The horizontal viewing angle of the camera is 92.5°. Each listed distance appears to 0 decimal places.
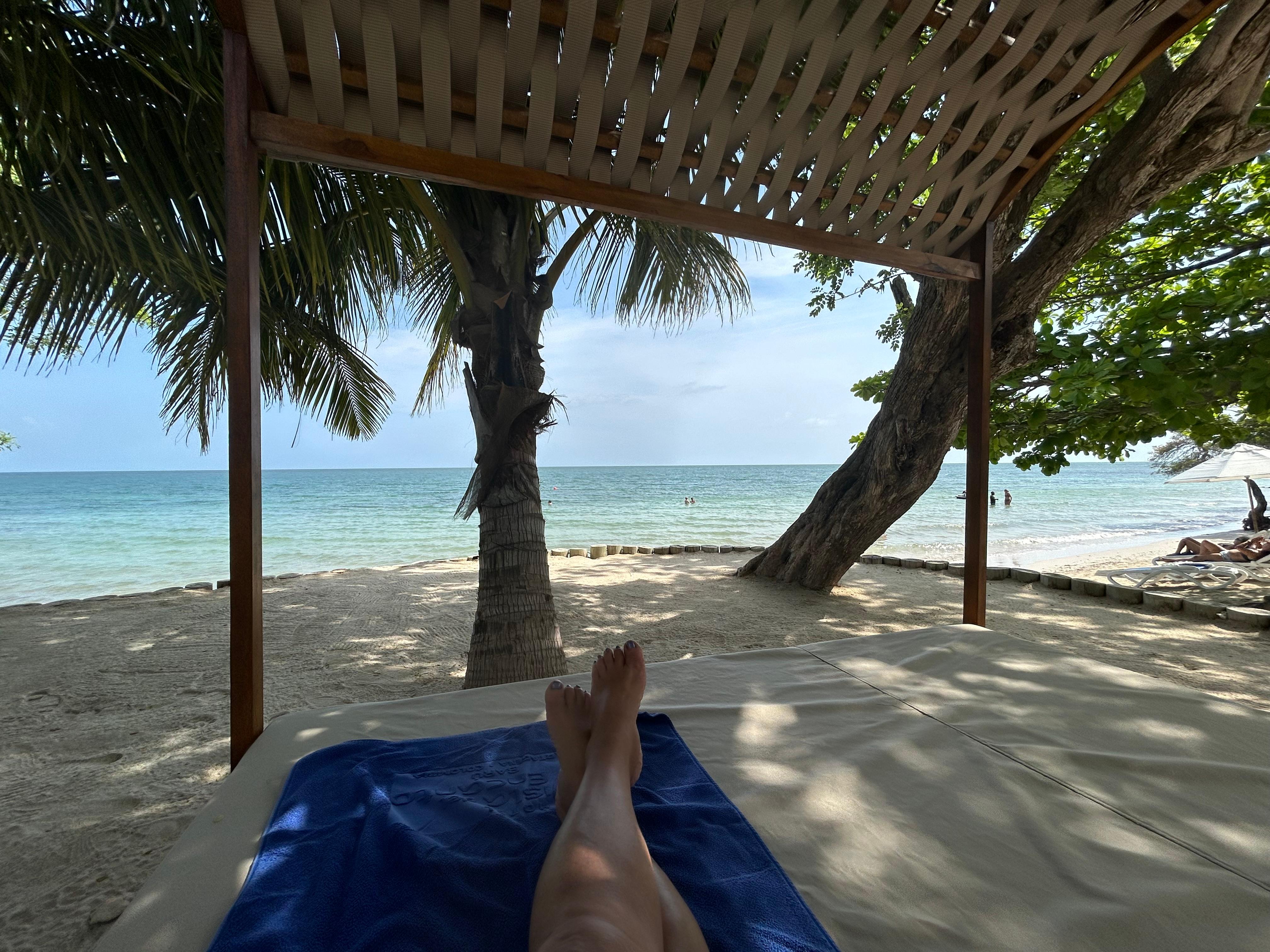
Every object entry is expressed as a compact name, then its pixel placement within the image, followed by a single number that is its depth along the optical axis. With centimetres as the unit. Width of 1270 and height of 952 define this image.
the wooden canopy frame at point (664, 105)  123
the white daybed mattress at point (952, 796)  73
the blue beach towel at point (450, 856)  69
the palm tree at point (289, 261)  179
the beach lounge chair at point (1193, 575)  465
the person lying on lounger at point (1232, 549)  579
